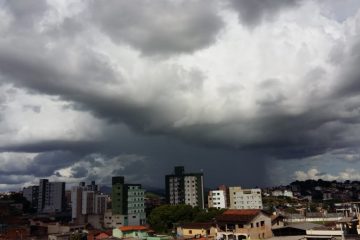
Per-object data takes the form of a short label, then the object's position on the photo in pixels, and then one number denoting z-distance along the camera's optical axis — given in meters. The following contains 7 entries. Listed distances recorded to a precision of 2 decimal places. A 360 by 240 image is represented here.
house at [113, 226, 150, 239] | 73.56
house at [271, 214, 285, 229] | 68.01
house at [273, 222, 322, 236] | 58.00
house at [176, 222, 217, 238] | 67.56
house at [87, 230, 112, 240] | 71.68
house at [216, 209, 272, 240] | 61.97
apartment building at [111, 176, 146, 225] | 113.50
